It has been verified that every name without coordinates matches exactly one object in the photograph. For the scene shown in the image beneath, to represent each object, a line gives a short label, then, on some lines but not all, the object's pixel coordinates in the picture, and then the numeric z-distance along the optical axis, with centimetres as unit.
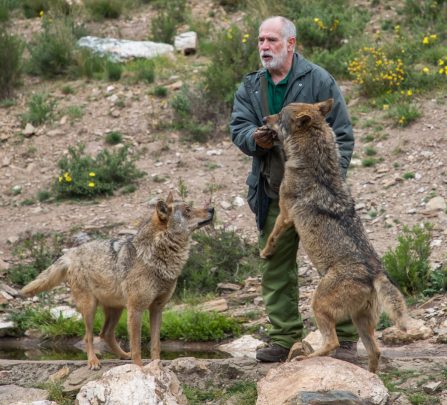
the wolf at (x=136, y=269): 799
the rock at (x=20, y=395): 758
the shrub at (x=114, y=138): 1544
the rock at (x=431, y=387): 702
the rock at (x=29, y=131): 1612
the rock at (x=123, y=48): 1777
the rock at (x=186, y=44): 1814
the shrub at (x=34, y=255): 1234
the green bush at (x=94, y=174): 1420
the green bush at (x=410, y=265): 1043
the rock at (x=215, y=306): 1102
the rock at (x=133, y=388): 680
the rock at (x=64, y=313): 1103
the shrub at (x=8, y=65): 1738
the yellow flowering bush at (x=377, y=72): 1473
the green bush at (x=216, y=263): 1180
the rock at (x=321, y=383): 652
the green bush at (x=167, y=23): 1853
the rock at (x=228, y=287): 1178
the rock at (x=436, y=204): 1211
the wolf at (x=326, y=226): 676
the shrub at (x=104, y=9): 1983
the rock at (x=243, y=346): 995
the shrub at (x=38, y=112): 1634
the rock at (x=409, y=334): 940
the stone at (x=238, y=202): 1352
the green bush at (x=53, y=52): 1782
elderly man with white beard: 738
